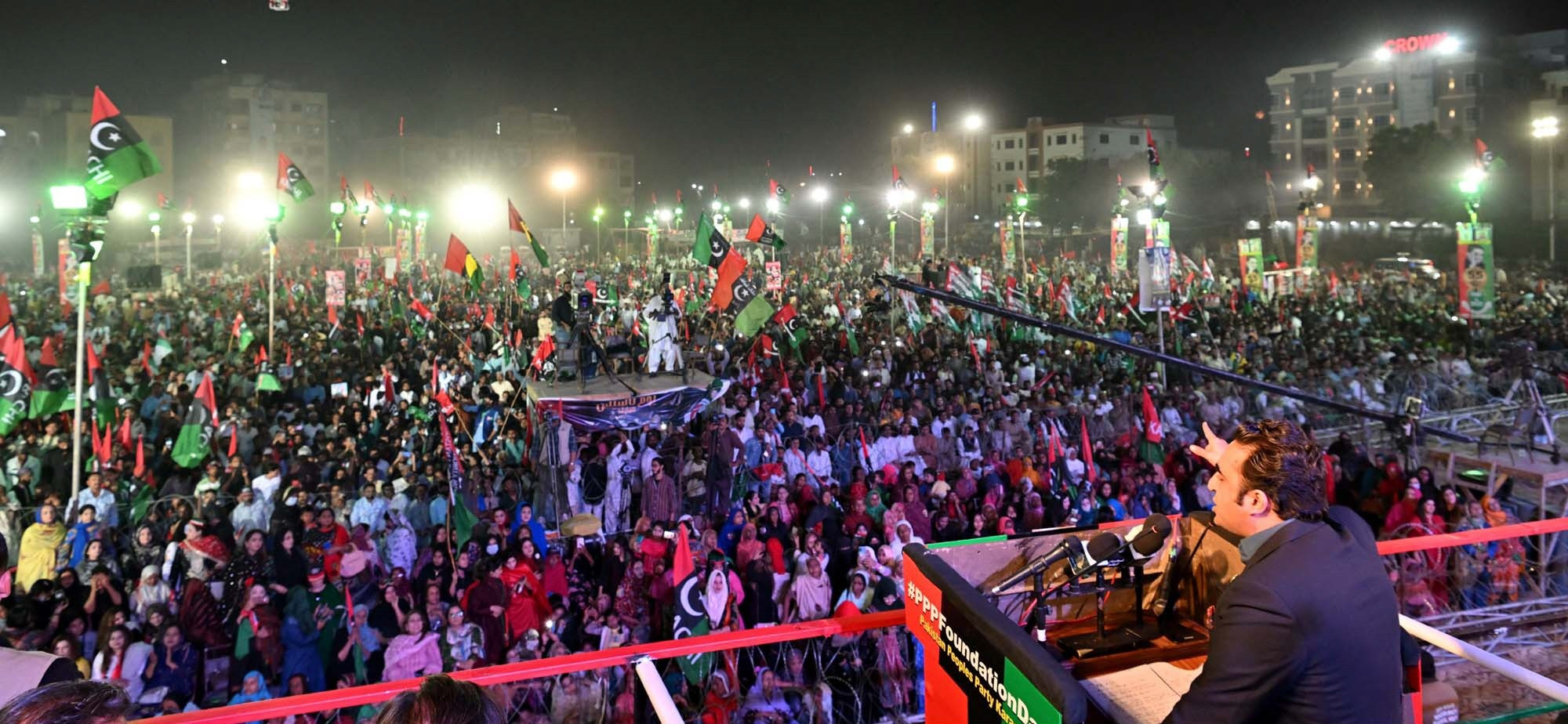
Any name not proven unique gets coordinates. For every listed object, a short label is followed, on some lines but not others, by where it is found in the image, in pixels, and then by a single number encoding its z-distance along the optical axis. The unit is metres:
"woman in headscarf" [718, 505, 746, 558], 9.56
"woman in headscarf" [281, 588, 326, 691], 7.33
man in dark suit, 2.23
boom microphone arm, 8.61
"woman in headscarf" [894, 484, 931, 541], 10.35
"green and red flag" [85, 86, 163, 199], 10.91
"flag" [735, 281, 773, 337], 13.84
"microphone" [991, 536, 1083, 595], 3.09
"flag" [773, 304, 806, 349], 18.17
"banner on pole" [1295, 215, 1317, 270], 28.22
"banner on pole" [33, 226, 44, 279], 44.50
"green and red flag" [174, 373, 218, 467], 11.45
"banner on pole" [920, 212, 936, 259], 36.75
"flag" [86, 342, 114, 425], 11.83
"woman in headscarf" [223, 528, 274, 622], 7.86
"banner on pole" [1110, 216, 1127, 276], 26.25
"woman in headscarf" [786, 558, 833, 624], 8.20
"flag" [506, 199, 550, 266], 16.50
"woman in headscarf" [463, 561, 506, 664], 7.82
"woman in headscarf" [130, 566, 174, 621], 7.84
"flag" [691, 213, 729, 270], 14.95
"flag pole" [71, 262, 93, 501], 9.99
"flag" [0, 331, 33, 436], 10.73
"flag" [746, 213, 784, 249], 19.59
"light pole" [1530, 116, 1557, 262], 30.67
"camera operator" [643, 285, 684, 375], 12.74
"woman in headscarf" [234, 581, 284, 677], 7.34
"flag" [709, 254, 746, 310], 14.33
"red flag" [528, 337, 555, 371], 13.14
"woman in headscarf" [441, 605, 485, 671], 7.44
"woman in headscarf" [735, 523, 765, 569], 8.88
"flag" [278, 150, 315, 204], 21.70
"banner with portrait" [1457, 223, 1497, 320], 18.02
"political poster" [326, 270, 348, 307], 19.83
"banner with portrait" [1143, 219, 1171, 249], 18.92
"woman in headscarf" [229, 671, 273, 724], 6.72
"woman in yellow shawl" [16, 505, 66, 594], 8.62
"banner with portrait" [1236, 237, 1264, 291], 24.81
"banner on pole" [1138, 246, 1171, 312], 16.78
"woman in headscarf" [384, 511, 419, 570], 9.70
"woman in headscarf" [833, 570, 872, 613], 8.17
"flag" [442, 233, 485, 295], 17.33
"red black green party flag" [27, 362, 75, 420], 11.12
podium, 2.43
